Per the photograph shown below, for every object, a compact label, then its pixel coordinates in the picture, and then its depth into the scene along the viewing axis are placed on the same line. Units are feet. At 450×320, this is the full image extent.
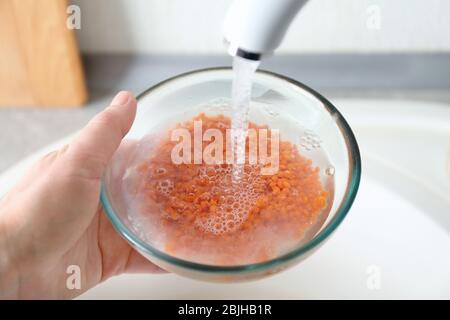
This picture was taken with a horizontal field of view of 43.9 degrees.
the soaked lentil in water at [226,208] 1.63
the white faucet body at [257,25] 1.29
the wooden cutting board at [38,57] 2.97
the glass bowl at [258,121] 1.53
